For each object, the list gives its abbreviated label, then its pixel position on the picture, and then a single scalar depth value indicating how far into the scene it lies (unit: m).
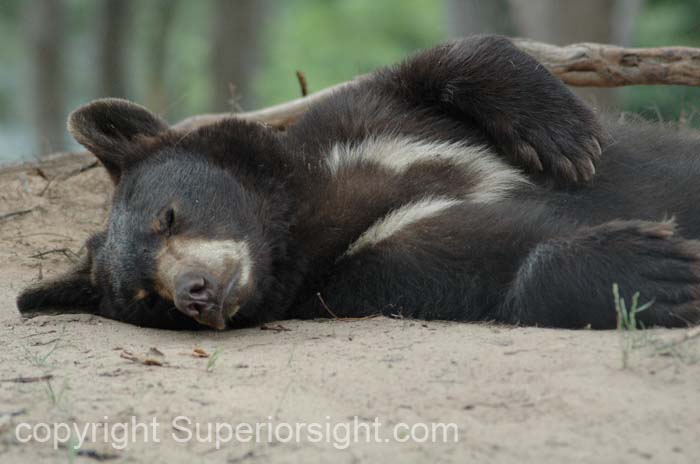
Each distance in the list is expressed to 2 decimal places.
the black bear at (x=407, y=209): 8.66
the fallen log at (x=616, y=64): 12.60
